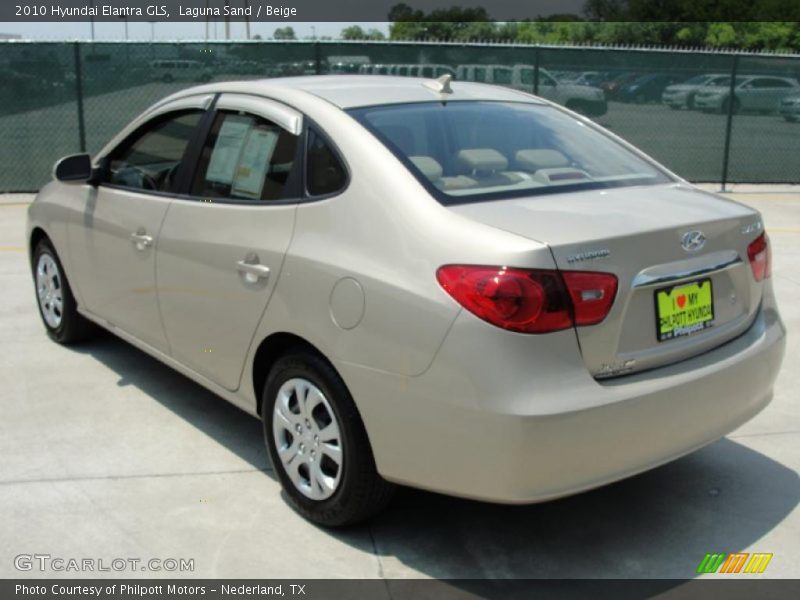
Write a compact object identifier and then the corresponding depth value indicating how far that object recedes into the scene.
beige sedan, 3.02
